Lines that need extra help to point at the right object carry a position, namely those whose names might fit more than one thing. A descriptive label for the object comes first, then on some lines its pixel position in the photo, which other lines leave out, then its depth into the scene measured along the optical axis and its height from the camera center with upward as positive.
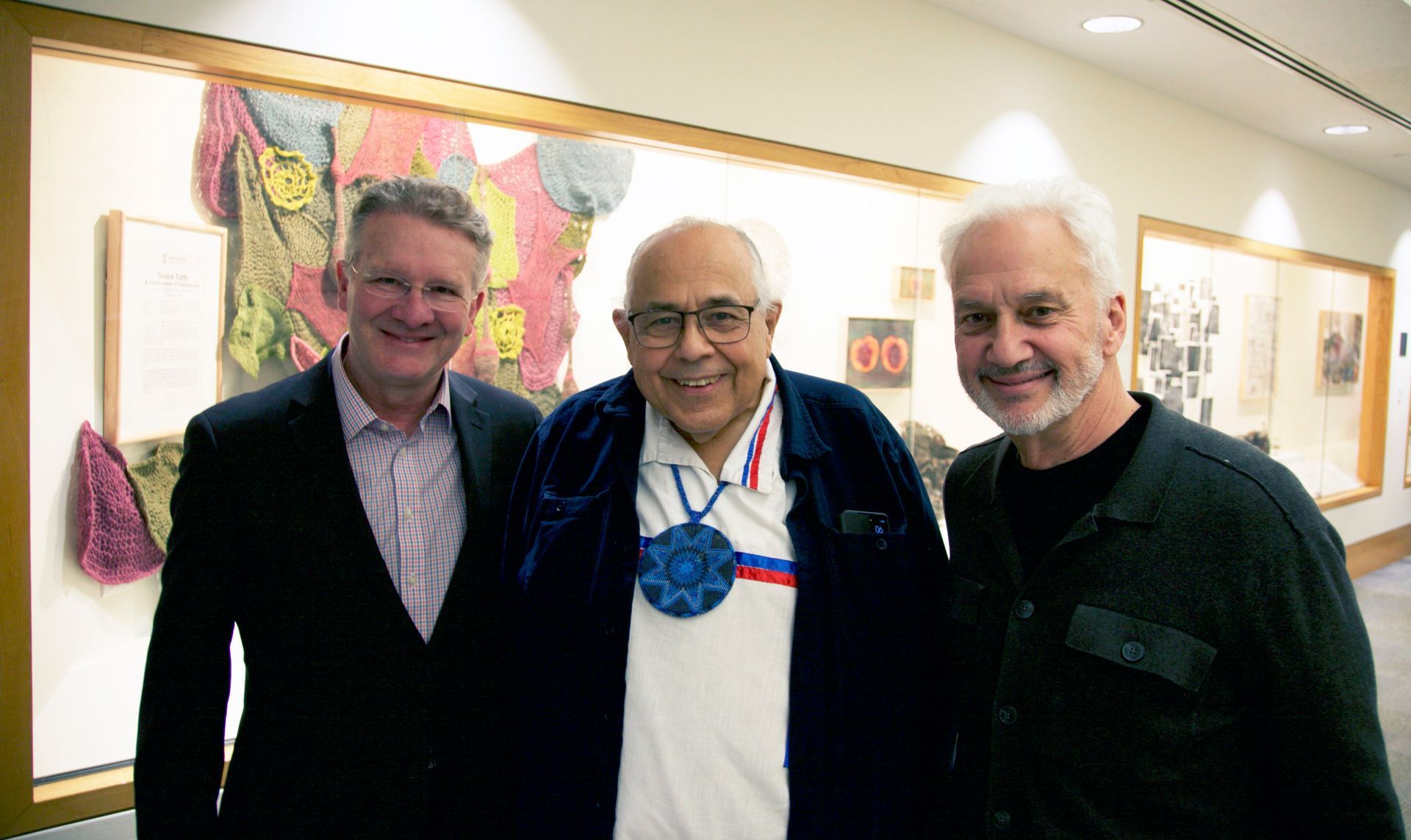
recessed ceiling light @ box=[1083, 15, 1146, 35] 4.03 +1.85
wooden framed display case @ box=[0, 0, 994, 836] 2.00 +0.30
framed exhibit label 2.17 +0.11
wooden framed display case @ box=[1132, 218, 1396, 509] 5.54 +0.50
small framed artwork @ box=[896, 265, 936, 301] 3.98 +0.54
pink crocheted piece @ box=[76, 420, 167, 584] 2.14 -0.40
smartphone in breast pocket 1.53 -0.23
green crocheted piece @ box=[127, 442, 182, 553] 2.22 -0.32
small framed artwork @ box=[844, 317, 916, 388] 3.85 +0.20
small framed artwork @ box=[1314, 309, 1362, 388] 7.34 +0.60
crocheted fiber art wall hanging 2.28 +0.49
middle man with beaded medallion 1.43 -0.37
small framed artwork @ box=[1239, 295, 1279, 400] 6.40 +0.50
